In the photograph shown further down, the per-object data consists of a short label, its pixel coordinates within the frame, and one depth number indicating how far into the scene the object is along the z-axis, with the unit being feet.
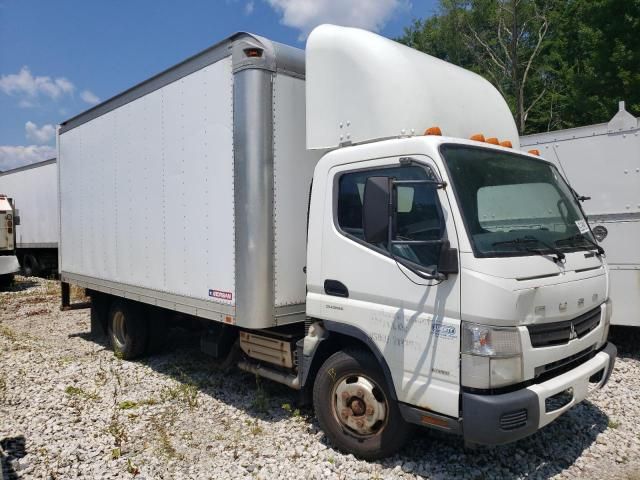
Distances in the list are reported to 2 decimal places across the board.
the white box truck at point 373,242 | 10.86
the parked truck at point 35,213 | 56.54
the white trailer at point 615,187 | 20.47
